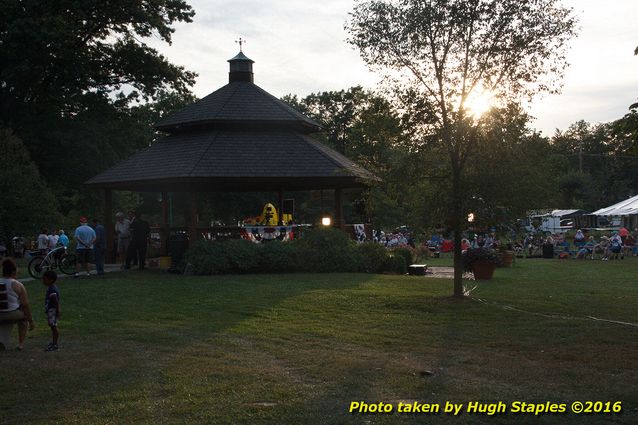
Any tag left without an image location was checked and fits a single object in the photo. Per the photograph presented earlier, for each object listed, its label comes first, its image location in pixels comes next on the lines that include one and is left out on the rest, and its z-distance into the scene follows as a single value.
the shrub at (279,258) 21.34
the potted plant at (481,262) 20.94
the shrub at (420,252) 28.72
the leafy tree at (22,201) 23.19
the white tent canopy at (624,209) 41.95
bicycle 19.83
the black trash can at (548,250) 35.78
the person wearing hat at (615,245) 32.50
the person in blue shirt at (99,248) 19.88
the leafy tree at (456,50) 14.42
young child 9.36
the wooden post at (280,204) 24.86
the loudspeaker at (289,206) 33.26
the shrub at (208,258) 20.84
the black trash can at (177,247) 22.06
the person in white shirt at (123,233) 23.16
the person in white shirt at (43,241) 23.59
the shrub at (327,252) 21.61
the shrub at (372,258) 22.28
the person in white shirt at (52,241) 24.34
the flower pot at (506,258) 27.66
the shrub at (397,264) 23.10
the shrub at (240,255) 21.03
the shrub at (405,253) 24.38
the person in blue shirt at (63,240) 24.02
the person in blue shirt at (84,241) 19.55
